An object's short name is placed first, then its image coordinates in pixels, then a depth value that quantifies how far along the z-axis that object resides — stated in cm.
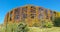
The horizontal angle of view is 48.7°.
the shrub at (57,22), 1408
